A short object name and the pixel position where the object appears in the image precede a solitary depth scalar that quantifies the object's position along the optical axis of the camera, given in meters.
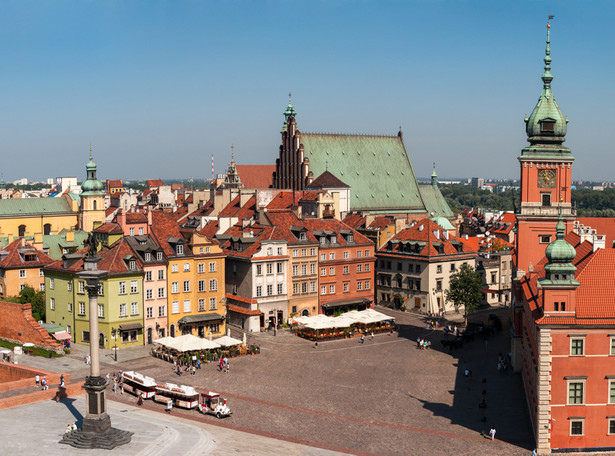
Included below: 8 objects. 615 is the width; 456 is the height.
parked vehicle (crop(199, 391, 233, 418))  60.75
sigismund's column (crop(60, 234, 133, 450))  53.66
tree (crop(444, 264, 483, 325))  98.00
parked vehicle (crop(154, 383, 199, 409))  63.18
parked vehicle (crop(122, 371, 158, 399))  65.81
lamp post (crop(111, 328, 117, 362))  83.64
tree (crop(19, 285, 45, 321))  93.69
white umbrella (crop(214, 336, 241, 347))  81.11
